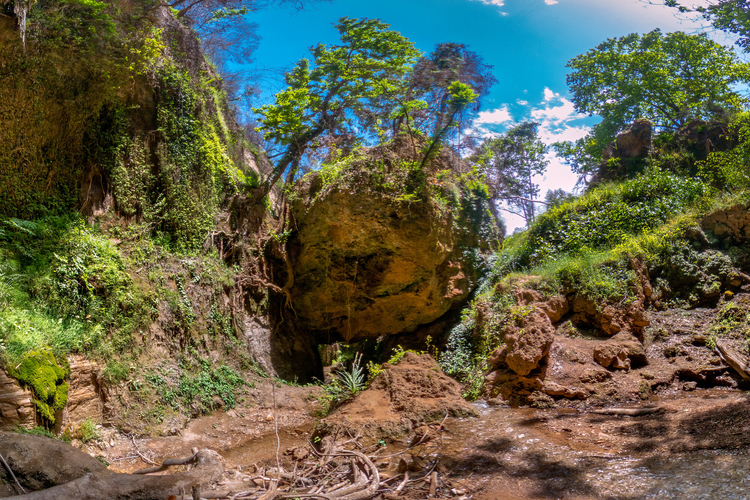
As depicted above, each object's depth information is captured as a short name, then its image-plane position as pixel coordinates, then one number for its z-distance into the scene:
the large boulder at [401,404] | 5.77
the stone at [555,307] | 8.46
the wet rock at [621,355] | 7.10
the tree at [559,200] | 13.15
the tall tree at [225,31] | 10.94
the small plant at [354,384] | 7.41
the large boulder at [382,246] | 10.67
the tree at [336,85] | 11.47
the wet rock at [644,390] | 6.28
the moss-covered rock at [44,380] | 4.59
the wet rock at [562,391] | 6.61
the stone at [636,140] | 13.78
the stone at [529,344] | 7.12
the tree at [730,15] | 11.61
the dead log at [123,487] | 3.19
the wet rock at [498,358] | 7.80
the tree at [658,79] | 14.30
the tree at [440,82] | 11.76
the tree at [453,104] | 11.05
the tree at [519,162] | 19.30
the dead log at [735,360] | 5.73
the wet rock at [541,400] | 6.66
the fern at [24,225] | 5.95
